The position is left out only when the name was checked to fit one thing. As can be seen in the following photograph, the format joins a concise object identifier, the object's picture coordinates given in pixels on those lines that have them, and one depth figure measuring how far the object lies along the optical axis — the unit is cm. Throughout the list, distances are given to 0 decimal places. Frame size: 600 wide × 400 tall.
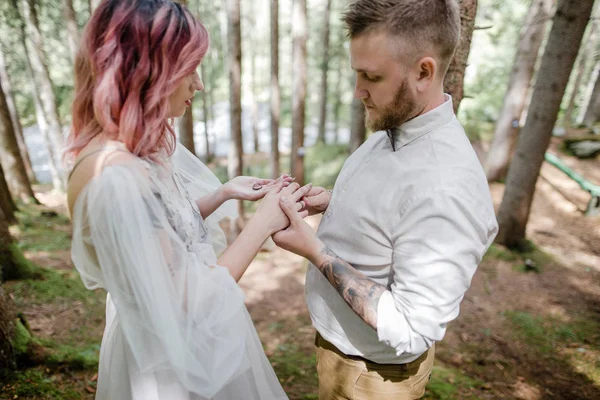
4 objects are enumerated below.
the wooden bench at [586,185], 774
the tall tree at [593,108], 1205
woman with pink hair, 138
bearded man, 133
